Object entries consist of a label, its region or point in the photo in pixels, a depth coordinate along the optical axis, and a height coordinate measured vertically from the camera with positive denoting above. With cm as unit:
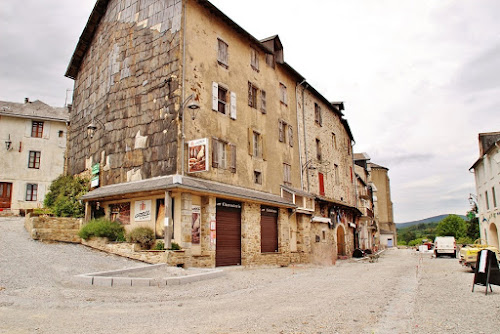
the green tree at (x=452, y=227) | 7919 +156
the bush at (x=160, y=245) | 1377 -29
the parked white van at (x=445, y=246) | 3034 -90
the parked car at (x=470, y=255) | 1501 -80
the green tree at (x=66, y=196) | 1903 +219
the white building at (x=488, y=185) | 2648 +363
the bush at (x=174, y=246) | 1384 -33
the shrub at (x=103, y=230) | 1543 +29
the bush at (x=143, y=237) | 1441 +0
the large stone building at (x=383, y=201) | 6931 +611
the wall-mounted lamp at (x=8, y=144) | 3019 +725
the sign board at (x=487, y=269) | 896 -80
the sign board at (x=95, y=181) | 1844 +267
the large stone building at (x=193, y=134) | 1518 +479
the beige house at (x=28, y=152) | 2988 +683
